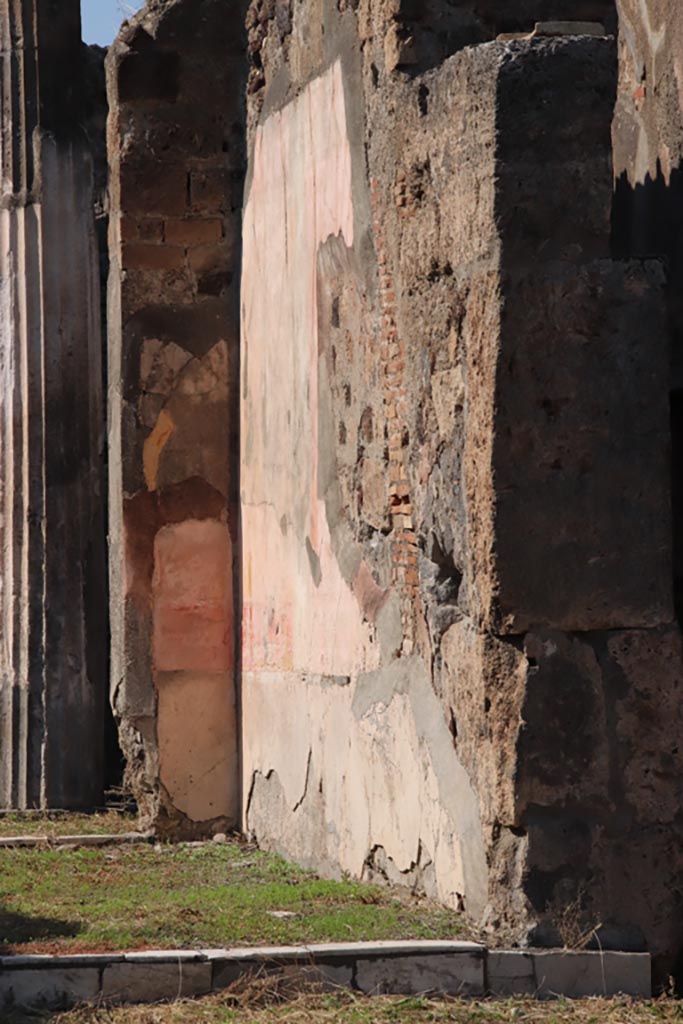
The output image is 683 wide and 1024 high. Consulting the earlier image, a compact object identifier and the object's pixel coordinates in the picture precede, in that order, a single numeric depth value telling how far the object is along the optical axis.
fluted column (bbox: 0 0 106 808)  17.31
